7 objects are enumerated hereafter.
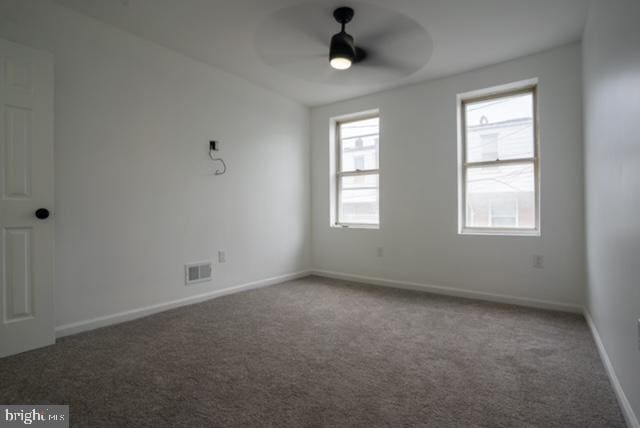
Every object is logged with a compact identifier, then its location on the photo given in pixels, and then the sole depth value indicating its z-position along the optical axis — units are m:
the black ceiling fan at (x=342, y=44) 2.41
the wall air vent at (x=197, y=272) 3.35
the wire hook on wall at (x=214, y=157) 3.57
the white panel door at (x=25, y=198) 2.15
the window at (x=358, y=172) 4.51
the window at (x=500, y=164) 3.41
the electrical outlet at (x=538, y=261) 3.22
